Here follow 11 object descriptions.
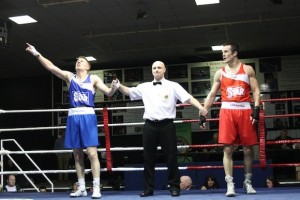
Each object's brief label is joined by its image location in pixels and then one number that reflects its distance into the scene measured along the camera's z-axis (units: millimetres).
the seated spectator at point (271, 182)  5755
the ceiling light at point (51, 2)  6977
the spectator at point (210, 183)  5884
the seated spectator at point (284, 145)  8094
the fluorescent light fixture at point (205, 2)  7309
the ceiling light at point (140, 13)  7363
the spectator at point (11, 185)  7040
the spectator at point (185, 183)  5096
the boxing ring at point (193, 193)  3448
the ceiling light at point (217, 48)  10573
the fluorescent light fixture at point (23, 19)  7758
